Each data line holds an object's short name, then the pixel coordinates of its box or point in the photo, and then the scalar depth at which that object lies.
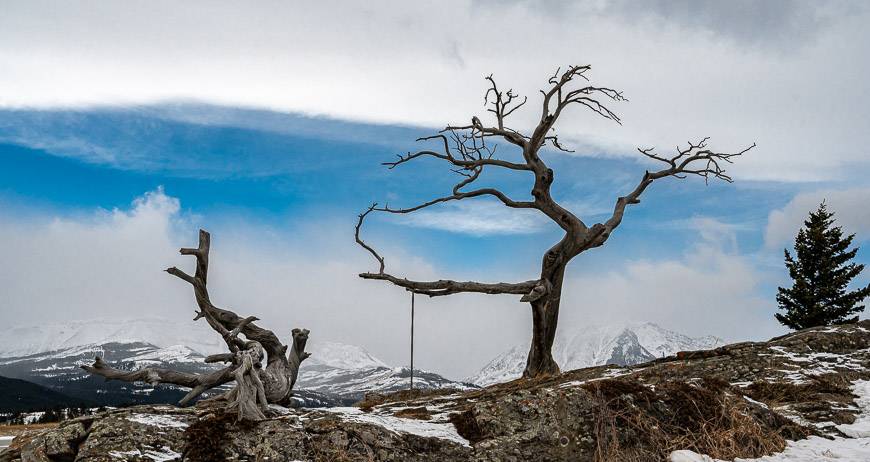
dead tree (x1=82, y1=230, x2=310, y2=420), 7.93
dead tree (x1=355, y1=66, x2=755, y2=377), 19.80
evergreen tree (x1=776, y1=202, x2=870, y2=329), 41.62
